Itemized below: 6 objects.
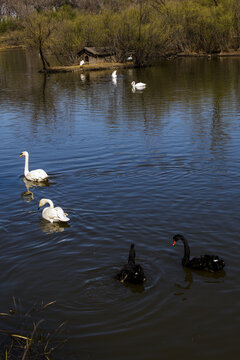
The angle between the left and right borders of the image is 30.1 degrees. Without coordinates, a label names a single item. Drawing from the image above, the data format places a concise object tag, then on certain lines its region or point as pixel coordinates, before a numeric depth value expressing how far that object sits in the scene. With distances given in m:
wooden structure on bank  65.44
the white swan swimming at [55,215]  10.73
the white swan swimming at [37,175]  13.96
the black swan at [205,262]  8.32
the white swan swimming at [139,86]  36.38
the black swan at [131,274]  7.90
